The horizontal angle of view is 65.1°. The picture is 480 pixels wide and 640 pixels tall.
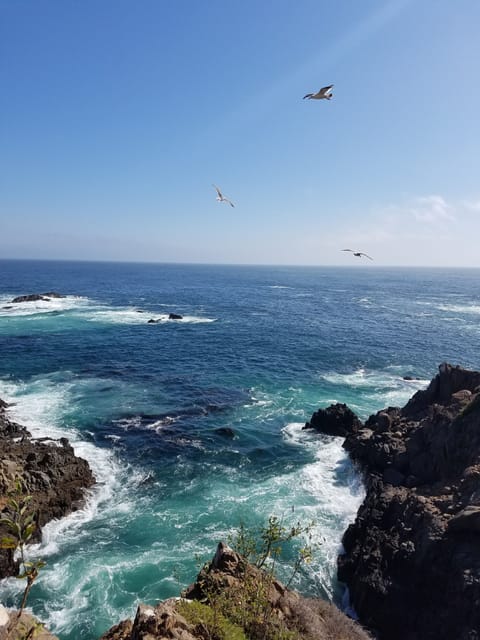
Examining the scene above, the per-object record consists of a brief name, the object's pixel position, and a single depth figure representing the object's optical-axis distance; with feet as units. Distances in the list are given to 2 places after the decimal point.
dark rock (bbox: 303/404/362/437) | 131.75
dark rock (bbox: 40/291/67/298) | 393.91
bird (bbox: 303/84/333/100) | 47.32
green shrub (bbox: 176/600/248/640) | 41.19
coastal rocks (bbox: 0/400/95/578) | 86.07
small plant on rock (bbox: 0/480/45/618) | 21.47
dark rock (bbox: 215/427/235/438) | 128.88
